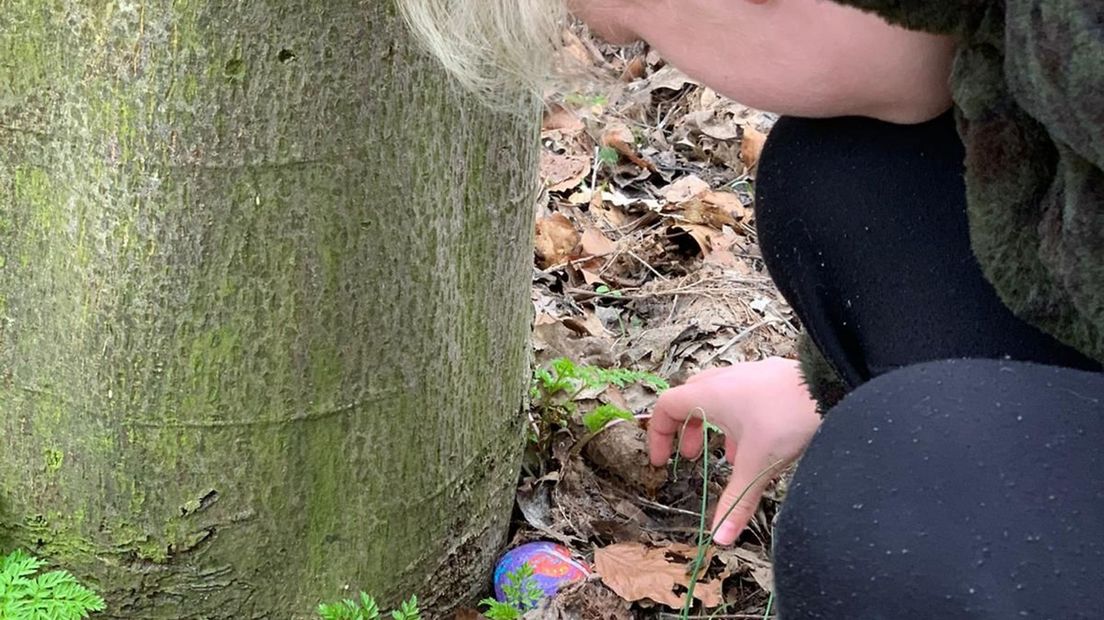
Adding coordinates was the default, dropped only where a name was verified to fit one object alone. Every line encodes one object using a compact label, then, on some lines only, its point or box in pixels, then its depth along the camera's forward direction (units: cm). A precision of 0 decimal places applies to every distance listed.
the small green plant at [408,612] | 151
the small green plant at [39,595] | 137
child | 89
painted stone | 172
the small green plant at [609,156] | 311
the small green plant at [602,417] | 188
